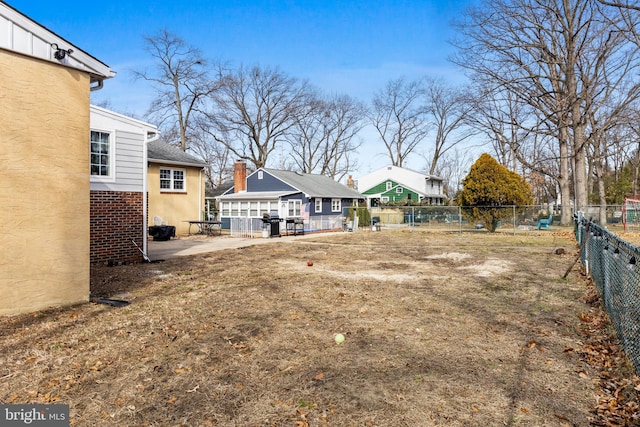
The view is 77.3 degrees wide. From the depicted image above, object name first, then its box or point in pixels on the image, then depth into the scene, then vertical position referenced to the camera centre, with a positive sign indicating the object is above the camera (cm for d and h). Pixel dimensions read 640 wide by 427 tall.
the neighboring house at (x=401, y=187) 4494 +370
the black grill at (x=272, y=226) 2075 -32
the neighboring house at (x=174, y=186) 1855 +170
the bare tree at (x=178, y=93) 3668 +1204
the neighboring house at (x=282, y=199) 2739 +151
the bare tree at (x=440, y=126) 4941 +1137
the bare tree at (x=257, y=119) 4194 +1094
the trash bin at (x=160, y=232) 1734 -48
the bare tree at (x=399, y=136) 5209 +1083
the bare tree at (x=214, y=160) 4716 +830
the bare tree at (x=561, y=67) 2406 +950
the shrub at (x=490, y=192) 2325 +150
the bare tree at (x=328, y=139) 5106 +1024
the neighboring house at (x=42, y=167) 559 +81
